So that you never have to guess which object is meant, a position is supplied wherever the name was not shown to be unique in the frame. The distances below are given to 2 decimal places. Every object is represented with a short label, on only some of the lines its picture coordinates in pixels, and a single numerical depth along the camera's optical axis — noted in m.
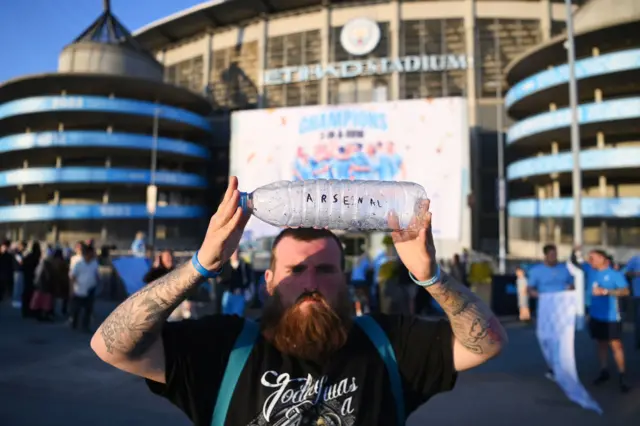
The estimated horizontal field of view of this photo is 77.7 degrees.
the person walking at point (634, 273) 9.30
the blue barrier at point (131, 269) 10.48
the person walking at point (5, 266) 11.30
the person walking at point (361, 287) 9.84
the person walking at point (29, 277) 9.57
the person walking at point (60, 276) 9.27
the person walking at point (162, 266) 6.06
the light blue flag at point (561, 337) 4.89
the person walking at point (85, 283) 7.96
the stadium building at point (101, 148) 33.03
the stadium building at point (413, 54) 33.19
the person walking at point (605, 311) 5.47
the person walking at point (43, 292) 9.06
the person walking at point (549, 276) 6.10
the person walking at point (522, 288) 9.12
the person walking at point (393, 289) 9.14
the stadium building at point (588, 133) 24.94
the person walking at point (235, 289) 7.84
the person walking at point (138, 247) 15.62
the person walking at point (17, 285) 10.91
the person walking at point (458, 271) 11.39
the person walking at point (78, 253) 8.10
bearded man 1.50
